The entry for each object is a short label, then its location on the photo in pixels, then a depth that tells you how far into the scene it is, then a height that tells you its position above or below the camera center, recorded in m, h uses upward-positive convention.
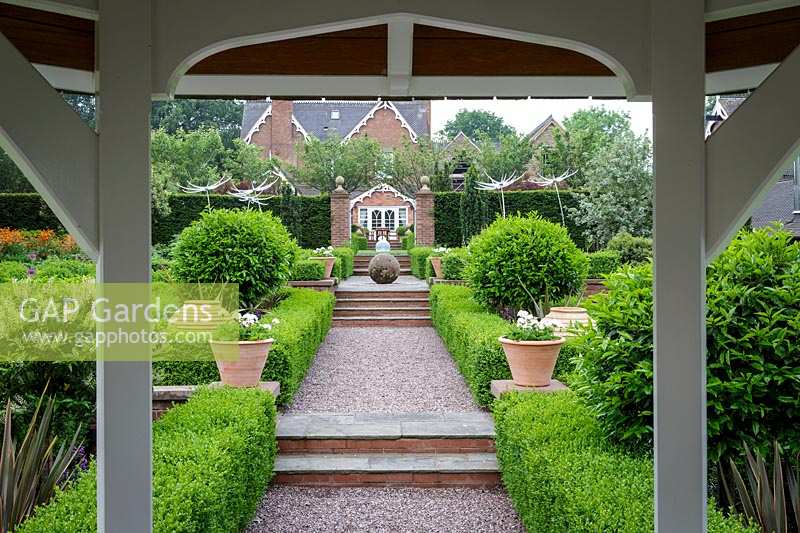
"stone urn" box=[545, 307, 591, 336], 8.27 -0.61
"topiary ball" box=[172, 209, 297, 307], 9.48 +0.17
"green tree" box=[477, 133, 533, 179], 31.36 +4.74
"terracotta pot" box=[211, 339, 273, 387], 6.71 -0.91
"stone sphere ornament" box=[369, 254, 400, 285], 17.33 -0.11
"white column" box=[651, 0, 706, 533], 2.28 -0.01
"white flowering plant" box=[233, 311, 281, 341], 6.92 -0.64
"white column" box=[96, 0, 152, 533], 2.23 +0.13
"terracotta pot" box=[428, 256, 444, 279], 16.67 -0.02
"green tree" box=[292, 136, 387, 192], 32.19 +4.72
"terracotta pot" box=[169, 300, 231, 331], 8.66 -0.63
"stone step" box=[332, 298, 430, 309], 14.89 -0.80
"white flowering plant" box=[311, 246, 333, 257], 17.70 +0.33
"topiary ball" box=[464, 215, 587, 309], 9.64 -0.01
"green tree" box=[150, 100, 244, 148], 41.78 +9.04
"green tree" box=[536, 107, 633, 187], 28.42 +4.61
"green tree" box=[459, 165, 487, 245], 22.81 +1.77
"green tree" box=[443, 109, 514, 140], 56.00 +11.26
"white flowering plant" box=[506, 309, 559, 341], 7.02 -0.67
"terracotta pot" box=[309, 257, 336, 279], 16.27 +0.04
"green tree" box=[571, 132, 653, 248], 21.56 +2.17
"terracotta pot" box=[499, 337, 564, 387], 6.82 -0.94
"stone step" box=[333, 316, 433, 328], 14.11 -1.14
